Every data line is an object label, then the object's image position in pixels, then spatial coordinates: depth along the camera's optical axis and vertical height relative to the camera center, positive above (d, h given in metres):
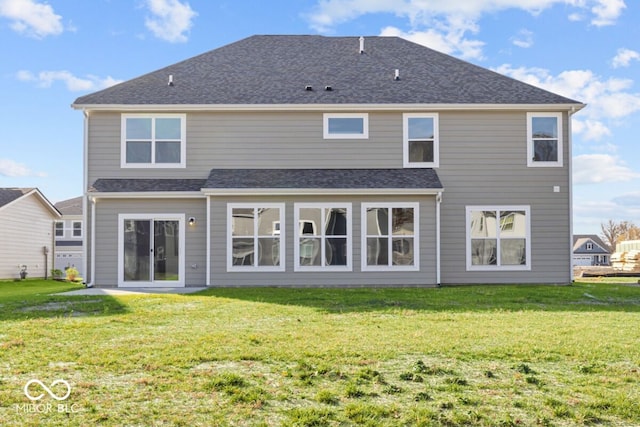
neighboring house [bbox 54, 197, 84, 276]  34.00 -0.54
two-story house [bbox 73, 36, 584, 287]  15.26 +1.29
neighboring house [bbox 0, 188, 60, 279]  24.73 -0.13
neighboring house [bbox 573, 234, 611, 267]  70.44 -2.46
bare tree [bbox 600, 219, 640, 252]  61.84 +0.14
